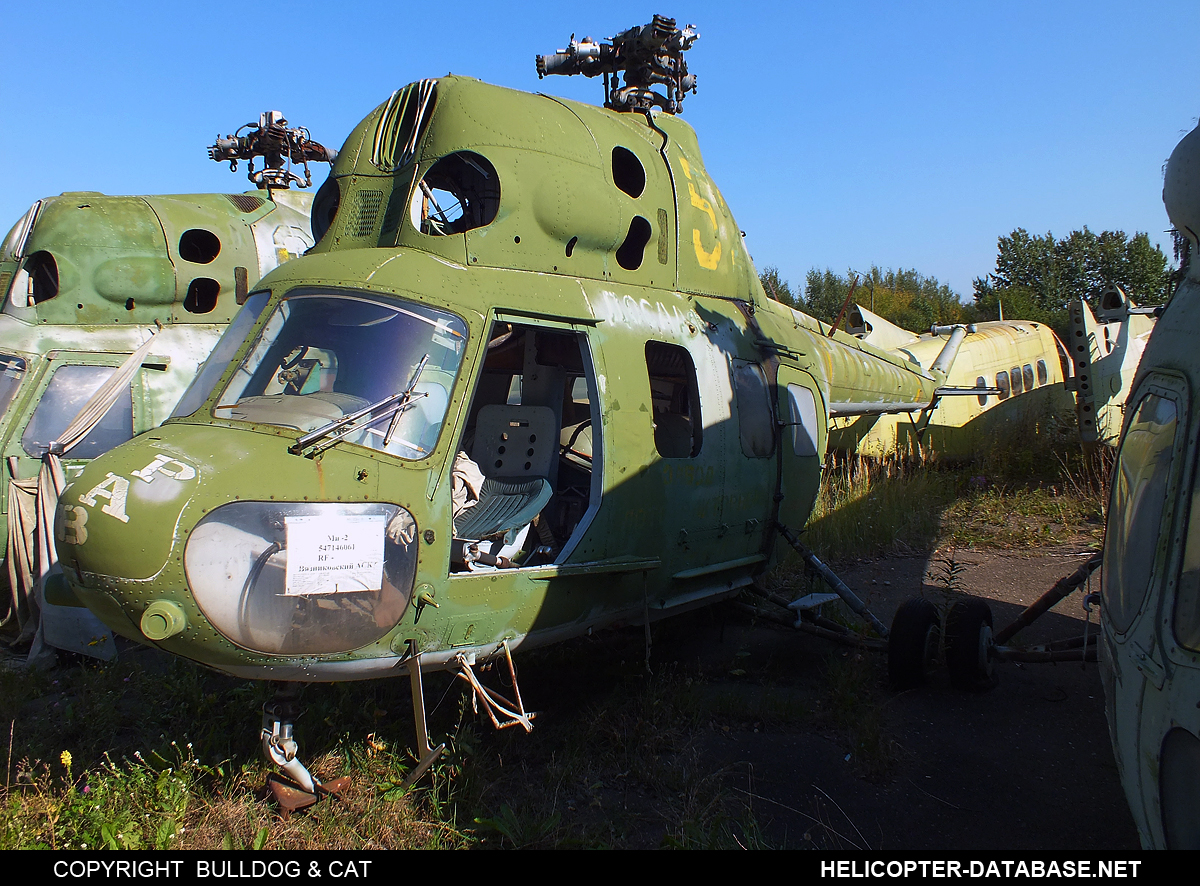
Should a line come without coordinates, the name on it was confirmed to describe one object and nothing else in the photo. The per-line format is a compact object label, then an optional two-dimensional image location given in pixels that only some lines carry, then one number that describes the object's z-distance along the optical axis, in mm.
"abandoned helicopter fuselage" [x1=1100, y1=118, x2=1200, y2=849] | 2156
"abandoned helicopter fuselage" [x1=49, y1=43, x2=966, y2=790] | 3004
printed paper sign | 3053
